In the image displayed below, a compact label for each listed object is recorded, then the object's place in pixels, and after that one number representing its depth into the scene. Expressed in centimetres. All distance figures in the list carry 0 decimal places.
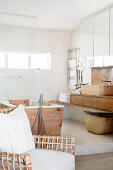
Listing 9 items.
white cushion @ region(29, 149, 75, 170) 199
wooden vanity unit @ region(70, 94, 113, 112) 412
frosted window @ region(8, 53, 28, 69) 529
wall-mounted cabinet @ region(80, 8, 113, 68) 474
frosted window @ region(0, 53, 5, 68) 508
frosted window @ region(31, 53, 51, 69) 682
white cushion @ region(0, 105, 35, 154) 205
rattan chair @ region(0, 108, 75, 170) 175
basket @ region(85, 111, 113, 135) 454
